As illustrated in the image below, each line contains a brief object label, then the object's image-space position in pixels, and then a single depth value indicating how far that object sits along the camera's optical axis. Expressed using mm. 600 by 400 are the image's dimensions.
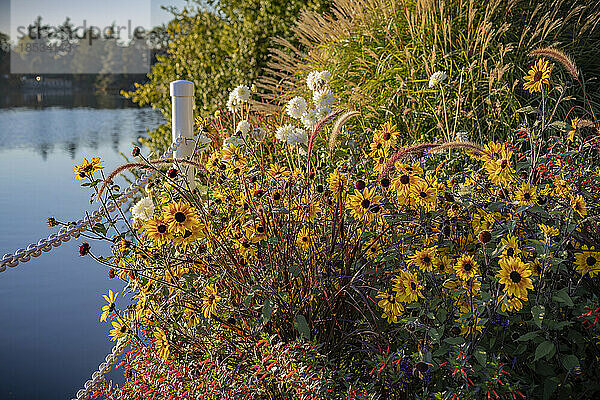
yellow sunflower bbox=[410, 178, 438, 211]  1620
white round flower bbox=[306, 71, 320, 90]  2414
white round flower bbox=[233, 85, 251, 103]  2541
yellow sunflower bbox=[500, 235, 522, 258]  1476
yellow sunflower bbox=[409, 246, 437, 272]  1548
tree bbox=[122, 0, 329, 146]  5496
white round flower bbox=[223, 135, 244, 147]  2066
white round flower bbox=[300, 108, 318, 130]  2269
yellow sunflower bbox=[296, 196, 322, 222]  1742
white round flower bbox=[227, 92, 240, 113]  2619
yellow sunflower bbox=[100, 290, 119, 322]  1713
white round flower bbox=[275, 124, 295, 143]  2190
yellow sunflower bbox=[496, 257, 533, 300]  1386
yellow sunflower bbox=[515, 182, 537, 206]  1580
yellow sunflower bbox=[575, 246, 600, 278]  1548
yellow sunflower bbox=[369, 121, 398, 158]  1854
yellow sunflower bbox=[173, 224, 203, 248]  1477
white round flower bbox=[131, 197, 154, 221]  1791
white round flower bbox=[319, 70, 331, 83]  2384
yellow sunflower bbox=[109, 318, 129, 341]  1770
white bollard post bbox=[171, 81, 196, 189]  2828
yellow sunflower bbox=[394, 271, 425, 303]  1553
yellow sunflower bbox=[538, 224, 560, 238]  1485
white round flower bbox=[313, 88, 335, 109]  2307
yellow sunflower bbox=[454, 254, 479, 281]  1473
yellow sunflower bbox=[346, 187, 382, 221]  1583
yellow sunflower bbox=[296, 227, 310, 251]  1771
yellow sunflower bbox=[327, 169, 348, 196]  1663
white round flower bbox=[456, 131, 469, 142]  2052
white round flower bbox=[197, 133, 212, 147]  2150
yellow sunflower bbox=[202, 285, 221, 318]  1587
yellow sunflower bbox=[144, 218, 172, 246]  1491
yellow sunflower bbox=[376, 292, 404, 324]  1580
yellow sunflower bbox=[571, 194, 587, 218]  1579
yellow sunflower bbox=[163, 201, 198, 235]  1471
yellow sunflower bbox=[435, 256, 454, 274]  1612
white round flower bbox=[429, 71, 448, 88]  2623
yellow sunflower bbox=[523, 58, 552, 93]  1793
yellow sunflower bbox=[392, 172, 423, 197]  1614
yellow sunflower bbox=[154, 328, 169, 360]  1671
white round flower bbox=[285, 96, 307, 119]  2400
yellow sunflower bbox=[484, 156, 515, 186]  1641
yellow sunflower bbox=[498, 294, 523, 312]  1412
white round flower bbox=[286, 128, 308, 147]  2166
